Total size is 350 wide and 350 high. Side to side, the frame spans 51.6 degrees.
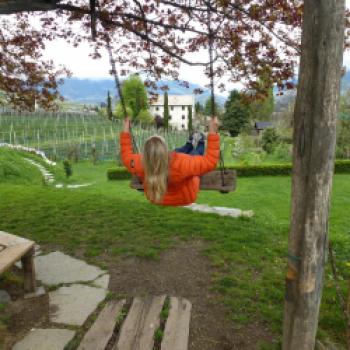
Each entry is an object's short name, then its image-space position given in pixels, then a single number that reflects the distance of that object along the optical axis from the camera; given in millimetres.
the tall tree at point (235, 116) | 40469
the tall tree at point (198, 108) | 67938
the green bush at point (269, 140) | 25062
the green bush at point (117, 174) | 16391
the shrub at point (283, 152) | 21328
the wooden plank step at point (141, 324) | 2791
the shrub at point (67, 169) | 16406
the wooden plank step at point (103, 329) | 2805
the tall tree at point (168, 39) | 5047
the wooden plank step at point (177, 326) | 2791
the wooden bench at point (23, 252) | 3369
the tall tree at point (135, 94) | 50375
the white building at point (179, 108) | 79400
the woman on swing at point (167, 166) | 3221
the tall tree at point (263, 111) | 56312
